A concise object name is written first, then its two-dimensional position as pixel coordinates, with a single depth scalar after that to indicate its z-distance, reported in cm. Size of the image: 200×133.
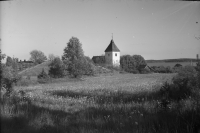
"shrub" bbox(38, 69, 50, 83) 2140
